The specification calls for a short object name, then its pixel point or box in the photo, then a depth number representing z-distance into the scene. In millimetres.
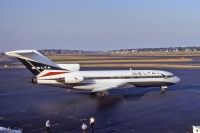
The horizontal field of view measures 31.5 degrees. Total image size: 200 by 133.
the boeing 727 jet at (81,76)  48500
